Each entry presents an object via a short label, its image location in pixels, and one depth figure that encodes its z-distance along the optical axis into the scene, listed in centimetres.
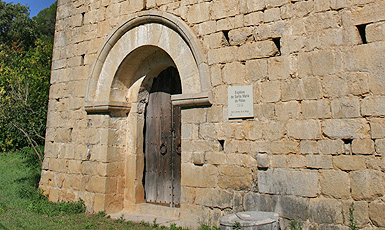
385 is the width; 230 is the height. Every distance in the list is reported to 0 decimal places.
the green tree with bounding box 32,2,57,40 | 2483
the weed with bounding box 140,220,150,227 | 477
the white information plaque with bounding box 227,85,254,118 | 426
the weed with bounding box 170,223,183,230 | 442
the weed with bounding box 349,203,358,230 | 344
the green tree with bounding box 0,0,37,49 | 2141
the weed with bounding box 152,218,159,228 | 466
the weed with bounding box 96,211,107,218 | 532
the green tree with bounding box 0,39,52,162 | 761
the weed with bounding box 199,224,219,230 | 421
